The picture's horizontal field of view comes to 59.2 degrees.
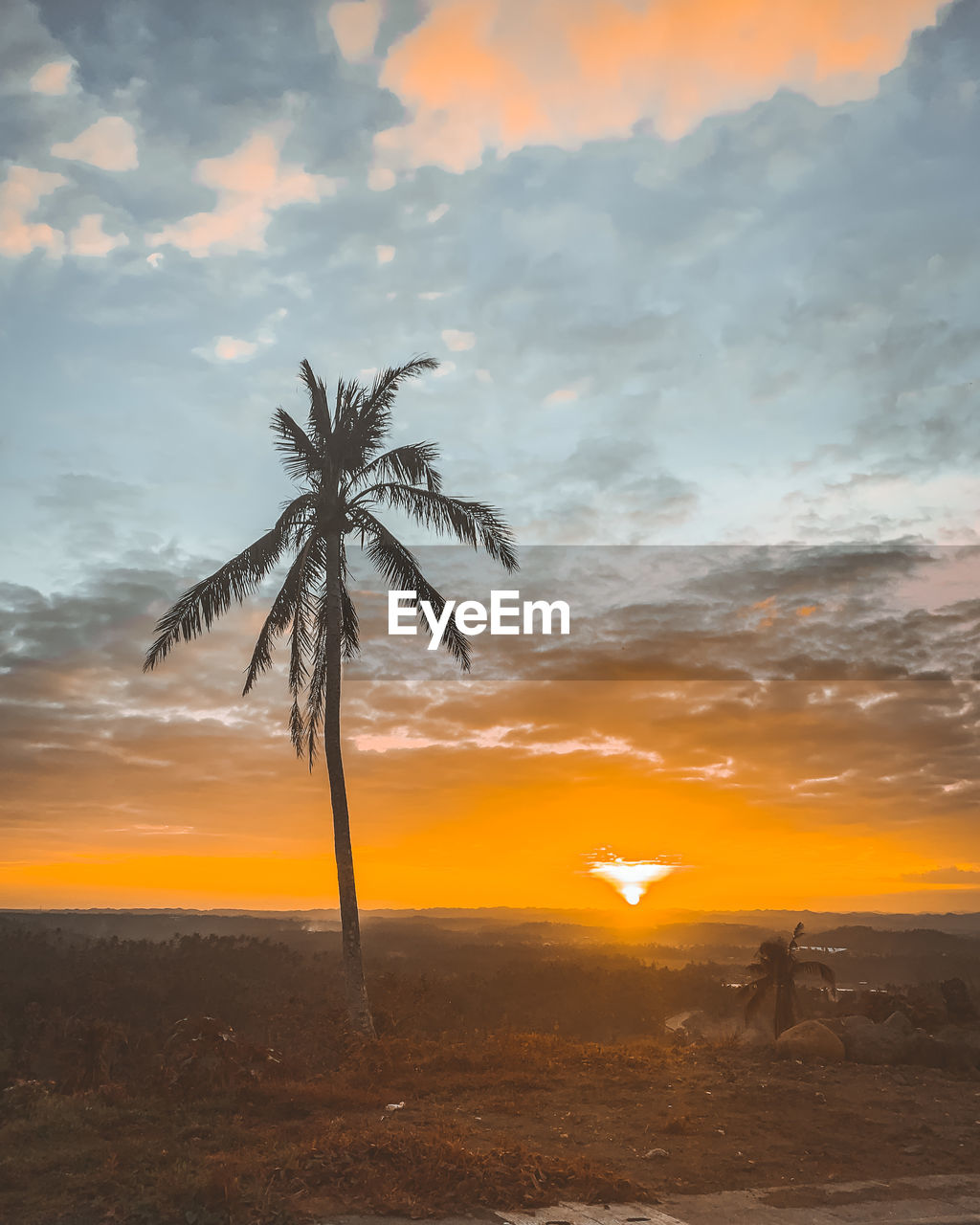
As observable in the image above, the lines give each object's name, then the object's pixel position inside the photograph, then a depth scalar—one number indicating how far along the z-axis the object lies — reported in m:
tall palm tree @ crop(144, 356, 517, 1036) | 16.84
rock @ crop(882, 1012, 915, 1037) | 15.15
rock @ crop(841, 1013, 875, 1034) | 15.31
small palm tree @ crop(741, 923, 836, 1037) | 30.81
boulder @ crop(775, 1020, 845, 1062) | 14.54
